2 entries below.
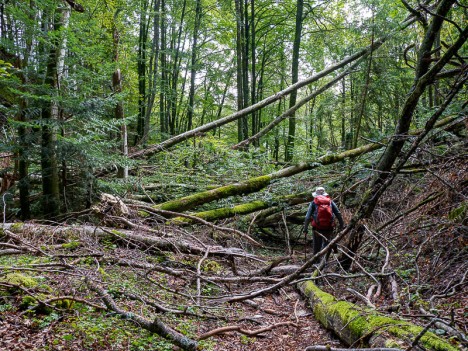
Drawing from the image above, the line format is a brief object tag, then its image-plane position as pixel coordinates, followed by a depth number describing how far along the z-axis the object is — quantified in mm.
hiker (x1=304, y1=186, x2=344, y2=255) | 7289
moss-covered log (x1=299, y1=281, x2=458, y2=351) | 2940
